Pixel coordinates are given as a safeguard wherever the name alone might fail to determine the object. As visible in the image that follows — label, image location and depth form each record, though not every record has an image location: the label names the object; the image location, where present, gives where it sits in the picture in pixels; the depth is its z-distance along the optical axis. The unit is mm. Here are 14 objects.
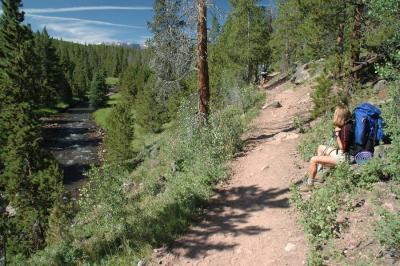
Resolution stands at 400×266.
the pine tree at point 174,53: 11656
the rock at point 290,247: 6539
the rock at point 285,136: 12734
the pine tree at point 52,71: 74338
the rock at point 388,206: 6391
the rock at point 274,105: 18859
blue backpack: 7402
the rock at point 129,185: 16891
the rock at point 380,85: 14002
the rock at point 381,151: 7331
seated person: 7488
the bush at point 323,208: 6207
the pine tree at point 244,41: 31500
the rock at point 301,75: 24047
